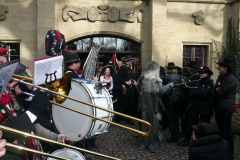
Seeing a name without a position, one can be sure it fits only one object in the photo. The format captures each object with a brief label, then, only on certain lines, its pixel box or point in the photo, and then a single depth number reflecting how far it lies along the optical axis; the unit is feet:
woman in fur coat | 18.40
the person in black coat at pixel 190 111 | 19.51
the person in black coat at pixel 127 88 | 26.05
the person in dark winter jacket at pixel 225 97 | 17.43
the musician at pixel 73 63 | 16.06
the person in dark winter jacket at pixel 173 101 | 20.48
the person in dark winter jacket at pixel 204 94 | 18.71
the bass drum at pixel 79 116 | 12.96
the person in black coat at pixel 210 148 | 10.08
